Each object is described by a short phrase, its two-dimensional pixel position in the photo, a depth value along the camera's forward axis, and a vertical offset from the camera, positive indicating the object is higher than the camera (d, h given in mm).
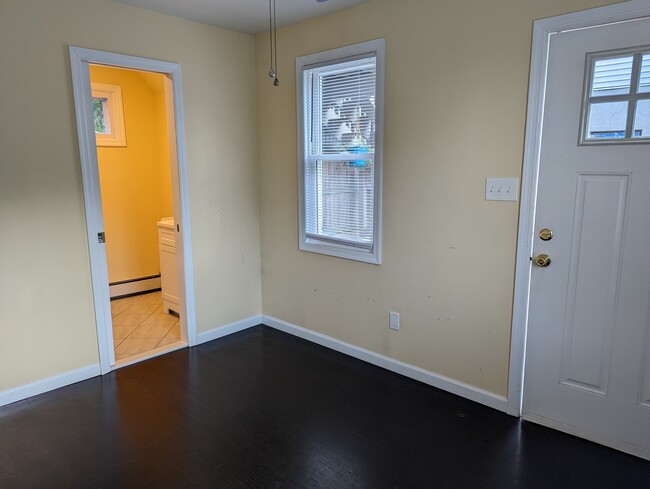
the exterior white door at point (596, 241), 2037 -343
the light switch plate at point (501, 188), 2389 -97
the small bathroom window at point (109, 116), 4555 +568
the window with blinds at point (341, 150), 2982 +149
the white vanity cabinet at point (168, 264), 4031 -858
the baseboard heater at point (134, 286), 4852 -1290
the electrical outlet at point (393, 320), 3050 -1027
